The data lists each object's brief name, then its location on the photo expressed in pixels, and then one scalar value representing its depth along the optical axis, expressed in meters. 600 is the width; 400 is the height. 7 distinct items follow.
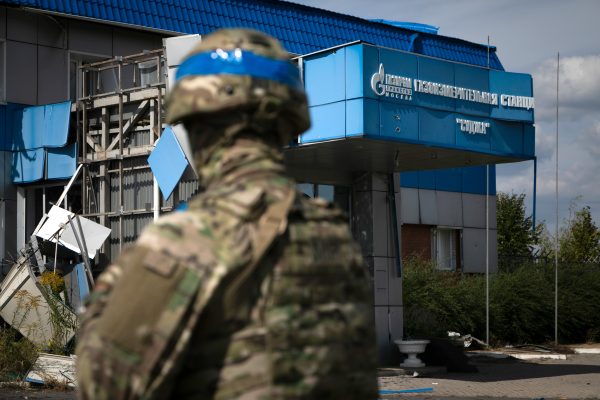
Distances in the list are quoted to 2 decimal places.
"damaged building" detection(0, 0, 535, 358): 16.06
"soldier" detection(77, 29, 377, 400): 2.00
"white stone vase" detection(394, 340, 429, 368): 18.14
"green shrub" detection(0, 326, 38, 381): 15.44
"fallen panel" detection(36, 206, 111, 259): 17.61
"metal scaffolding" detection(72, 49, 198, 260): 17.44
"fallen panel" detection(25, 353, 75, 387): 14.88
